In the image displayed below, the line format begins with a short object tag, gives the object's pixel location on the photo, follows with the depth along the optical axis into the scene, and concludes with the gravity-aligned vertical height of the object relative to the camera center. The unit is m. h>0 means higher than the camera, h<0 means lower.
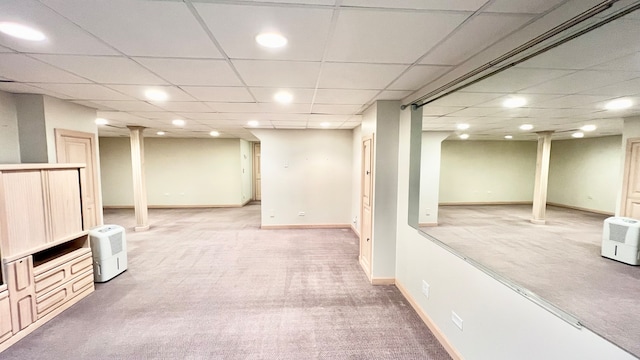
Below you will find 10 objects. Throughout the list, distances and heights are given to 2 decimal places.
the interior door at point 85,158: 3.26 +0.09
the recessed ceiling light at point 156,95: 2.87 +0.87
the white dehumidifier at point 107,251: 3.49 -1.28
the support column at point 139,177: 5.86 -0.31
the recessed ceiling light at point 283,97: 2.96 +0.88
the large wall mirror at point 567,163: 1.68 +0.04
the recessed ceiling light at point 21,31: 1.47 +0.84
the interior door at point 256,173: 10.95 -0.36
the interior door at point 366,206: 3.63 -0.64
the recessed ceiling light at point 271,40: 1.58 +0.85
